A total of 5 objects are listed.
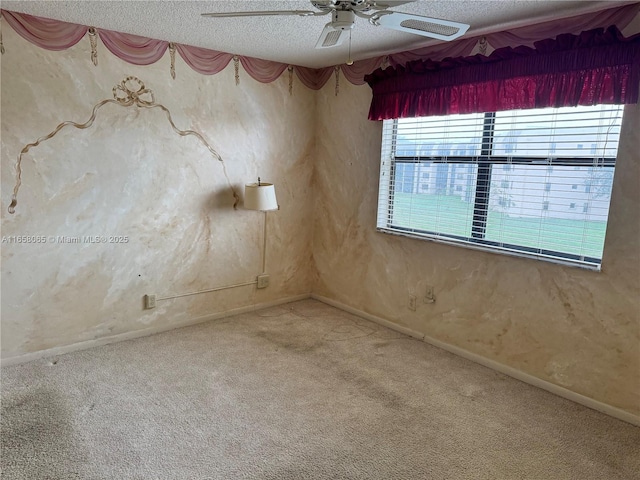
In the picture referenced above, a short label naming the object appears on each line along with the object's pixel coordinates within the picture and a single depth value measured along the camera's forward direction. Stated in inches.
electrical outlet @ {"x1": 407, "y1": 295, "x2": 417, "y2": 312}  142.2
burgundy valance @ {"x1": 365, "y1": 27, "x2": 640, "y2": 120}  92.9
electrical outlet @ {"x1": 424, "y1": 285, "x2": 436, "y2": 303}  136.5
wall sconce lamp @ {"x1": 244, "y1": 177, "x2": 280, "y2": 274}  143.9
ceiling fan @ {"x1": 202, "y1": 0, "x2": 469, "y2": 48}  71.6
